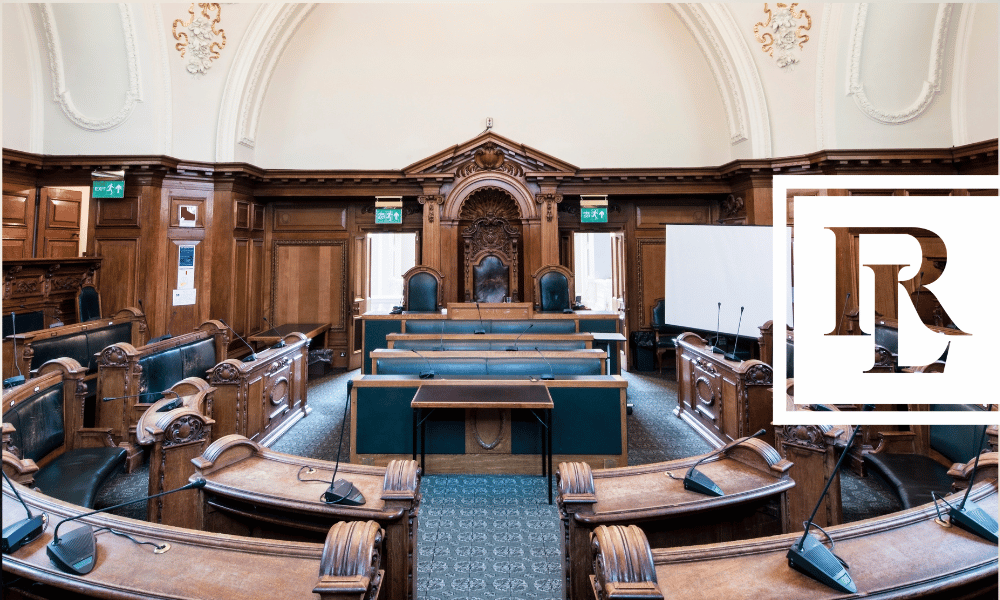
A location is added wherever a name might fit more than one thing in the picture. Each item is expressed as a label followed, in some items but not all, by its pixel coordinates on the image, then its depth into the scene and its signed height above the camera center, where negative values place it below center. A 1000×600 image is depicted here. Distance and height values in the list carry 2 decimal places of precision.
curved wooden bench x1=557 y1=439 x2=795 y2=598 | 2.16 -0.79
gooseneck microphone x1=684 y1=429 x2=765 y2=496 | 2.28 -0.73
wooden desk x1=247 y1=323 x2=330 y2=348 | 7.69 -0.27
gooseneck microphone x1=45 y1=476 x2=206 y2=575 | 1.67 -0.77
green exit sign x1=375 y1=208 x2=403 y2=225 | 8.77 +1.64
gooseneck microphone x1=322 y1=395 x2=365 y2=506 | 2.22 -0.76
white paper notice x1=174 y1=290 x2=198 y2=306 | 7.54 +0.24
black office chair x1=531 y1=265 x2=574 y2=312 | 7.87 +0.42
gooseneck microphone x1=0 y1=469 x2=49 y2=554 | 1.75 -0.74
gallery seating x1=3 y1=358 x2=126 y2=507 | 3.16 -0.82
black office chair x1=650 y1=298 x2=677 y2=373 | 8.51 -0.29
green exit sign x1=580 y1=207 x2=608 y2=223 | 8.77 +1.66
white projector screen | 5.73 +0.45
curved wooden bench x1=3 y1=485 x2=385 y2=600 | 1.62 -0.83
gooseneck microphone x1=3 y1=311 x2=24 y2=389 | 3.74 -0.49
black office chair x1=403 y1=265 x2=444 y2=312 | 7.86 +0.37
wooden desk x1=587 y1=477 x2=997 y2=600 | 1.59 -0.80
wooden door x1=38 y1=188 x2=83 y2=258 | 8.34 +1.47
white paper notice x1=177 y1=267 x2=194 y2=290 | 7.58 +0.50
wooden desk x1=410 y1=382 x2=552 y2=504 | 3.73 -0.60
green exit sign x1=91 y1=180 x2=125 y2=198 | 7.23 +1.70
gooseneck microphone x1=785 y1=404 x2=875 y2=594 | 1.62 -0.77
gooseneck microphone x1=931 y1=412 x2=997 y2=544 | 1.79 -0.69
